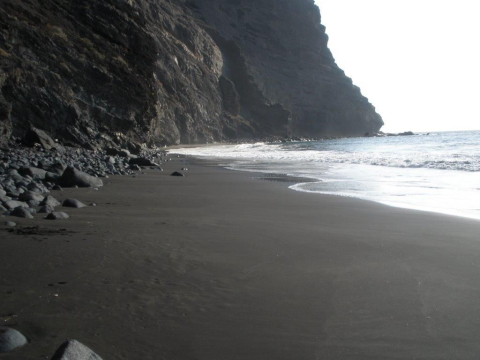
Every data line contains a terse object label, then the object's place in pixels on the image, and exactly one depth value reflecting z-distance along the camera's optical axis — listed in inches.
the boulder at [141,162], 546.3
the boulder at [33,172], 298.7
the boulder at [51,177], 293.1
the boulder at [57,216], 171.6
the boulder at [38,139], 592.1
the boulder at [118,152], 656.4
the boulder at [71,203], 208.7
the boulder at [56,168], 334.0
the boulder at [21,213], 170.2
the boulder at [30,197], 200.2
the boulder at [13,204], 181.6
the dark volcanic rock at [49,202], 198.2
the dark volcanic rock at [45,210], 181.9
